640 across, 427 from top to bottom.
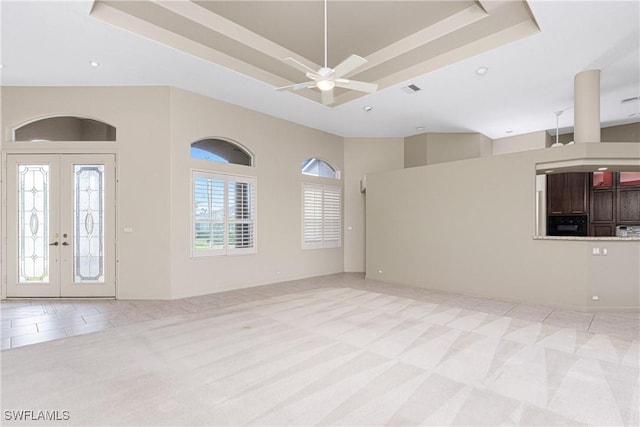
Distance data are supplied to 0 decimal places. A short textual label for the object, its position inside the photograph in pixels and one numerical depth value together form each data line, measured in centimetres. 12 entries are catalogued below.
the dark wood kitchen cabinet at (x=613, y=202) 741
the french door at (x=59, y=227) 564
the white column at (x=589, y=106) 502
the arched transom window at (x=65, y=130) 571
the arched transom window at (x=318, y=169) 816
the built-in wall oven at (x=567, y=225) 801
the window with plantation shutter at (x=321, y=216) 801
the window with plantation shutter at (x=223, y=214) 614
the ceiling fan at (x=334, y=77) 342
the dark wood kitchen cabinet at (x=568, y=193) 800
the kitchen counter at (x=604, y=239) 487
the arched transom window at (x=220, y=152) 621
